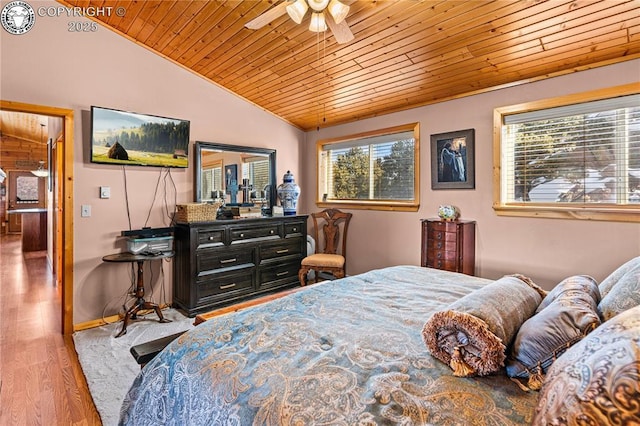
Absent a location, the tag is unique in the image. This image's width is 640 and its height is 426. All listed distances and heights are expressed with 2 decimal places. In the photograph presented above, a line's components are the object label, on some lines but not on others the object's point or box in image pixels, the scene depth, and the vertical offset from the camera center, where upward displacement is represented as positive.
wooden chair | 4.23 -0.51
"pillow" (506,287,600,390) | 0.97 -0.39
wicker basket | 3.61 +0.00
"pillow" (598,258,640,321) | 1.07 -0.30
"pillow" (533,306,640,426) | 0.56 -0.33
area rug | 2.10 -1.18
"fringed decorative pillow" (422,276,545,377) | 1.03 -0.41
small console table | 3.12 -0.78
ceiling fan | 2.20 +1.37
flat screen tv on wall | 3.29 +0.80
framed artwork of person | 3.50 +0.56
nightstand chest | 3.29 -0.36
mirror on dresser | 4.06 +0.50
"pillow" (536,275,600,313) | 1.25 -0.31
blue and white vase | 4.56 +0.25
